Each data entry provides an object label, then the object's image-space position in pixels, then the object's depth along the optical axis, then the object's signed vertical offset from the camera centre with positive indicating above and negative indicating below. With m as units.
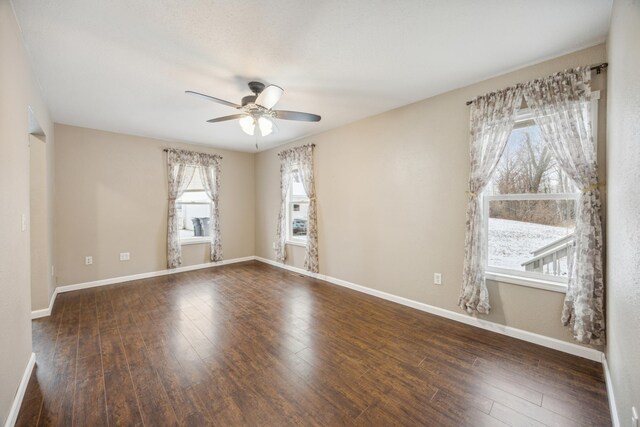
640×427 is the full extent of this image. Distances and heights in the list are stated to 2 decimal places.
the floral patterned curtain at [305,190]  4.86 +0.35
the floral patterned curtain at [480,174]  2.67 +0.37
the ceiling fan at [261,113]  2.53 +1.02
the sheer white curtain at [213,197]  5.66 +0.29
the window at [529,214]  2.44 -0.05
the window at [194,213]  5.52 -0.05
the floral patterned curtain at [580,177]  2.12 +0.26
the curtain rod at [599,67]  2.11 +1.14
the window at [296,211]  5.44 -0.02
